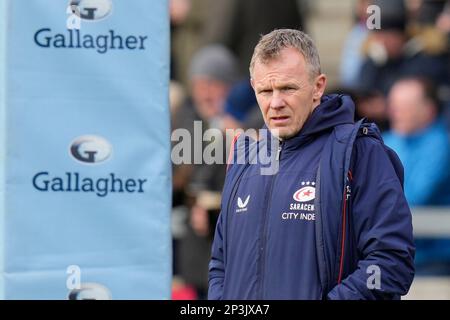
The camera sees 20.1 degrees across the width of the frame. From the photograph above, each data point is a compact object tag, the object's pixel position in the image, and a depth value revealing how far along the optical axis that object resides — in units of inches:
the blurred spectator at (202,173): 372.2
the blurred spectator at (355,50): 422.9
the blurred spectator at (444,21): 408.2
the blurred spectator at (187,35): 507.5
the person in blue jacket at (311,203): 190.1
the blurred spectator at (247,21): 433.4
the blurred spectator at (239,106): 376.5
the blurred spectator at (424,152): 362.9
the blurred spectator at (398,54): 400.2
